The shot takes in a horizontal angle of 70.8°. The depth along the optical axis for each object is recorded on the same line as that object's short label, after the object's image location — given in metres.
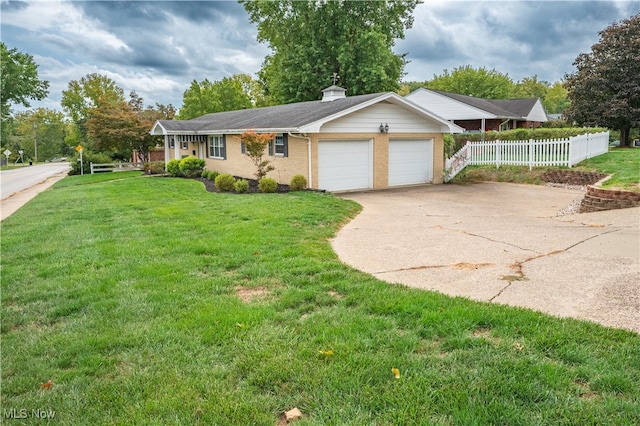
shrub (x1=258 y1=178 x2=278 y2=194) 14.54
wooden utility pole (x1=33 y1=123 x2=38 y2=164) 74.94
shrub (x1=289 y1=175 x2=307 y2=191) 14.63
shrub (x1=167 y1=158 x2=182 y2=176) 22.86
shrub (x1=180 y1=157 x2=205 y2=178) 22.23
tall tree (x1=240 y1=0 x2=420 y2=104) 32.81
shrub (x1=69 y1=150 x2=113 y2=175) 32.03
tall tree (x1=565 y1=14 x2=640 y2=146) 26.72
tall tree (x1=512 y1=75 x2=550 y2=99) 72.81
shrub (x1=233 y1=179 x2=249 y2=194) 14.88
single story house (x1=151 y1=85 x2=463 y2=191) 15.18
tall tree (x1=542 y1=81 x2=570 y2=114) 71.14
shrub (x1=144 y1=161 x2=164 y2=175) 25.86
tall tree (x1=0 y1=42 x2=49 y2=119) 39.75
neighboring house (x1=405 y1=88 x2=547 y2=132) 33.83
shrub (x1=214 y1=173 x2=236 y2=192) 15.41
